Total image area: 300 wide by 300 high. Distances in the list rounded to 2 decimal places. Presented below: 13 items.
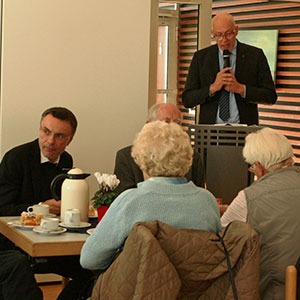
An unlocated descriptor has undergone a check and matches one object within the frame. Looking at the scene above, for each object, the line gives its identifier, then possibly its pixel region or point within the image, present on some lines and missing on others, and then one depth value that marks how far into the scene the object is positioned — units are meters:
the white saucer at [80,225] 4.59
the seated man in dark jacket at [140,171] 5.95
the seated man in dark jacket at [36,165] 5.34
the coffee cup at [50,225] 4.38
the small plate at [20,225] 4.51
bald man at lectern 6.95
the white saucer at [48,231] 4.34
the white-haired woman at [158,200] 3.63
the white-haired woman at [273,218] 4.12
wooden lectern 6.47
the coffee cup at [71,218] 4.60
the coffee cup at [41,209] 4.87
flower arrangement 4.71
